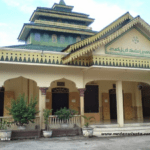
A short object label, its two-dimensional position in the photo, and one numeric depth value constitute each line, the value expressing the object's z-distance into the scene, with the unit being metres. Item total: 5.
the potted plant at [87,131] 10.70
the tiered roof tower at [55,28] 16.72
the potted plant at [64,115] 11.05
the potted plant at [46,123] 10.30
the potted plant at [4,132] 9.50
